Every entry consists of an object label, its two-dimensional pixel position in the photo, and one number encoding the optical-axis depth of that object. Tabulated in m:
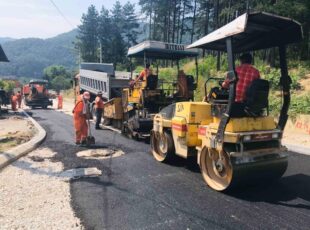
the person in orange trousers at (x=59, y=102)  18.68
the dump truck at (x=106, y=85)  8.95
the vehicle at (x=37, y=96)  18.66
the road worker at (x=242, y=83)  3.77
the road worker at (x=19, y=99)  18.04
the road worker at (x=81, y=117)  6.73
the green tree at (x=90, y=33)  48.34
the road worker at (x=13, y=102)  15.49
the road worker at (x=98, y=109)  9.32
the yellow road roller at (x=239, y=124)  3.66
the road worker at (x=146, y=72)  7.18
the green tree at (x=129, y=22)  44.88
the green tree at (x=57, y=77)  57.41
